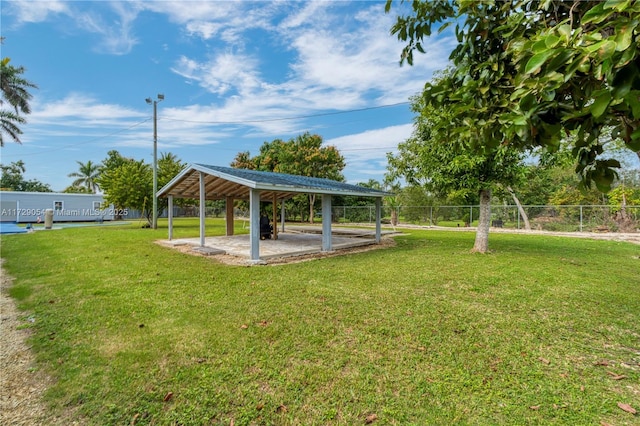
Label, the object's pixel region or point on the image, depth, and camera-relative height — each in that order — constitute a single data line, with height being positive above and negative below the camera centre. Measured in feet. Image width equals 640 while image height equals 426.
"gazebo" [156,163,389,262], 25.72 +2.54
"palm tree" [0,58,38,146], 70.42 +27.99
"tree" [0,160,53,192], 138.82 +15.31
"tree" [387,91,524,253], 27.25 +4.23
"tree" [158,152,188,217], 68.33 +9.32
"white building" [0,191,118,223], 84.94 +1.42
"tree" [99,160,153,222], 61.98 +5.15
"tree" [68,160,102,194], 152.35 +19.42
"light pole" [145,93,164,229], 59.37 +13.20
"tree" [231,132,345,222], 83.97 +15.71
